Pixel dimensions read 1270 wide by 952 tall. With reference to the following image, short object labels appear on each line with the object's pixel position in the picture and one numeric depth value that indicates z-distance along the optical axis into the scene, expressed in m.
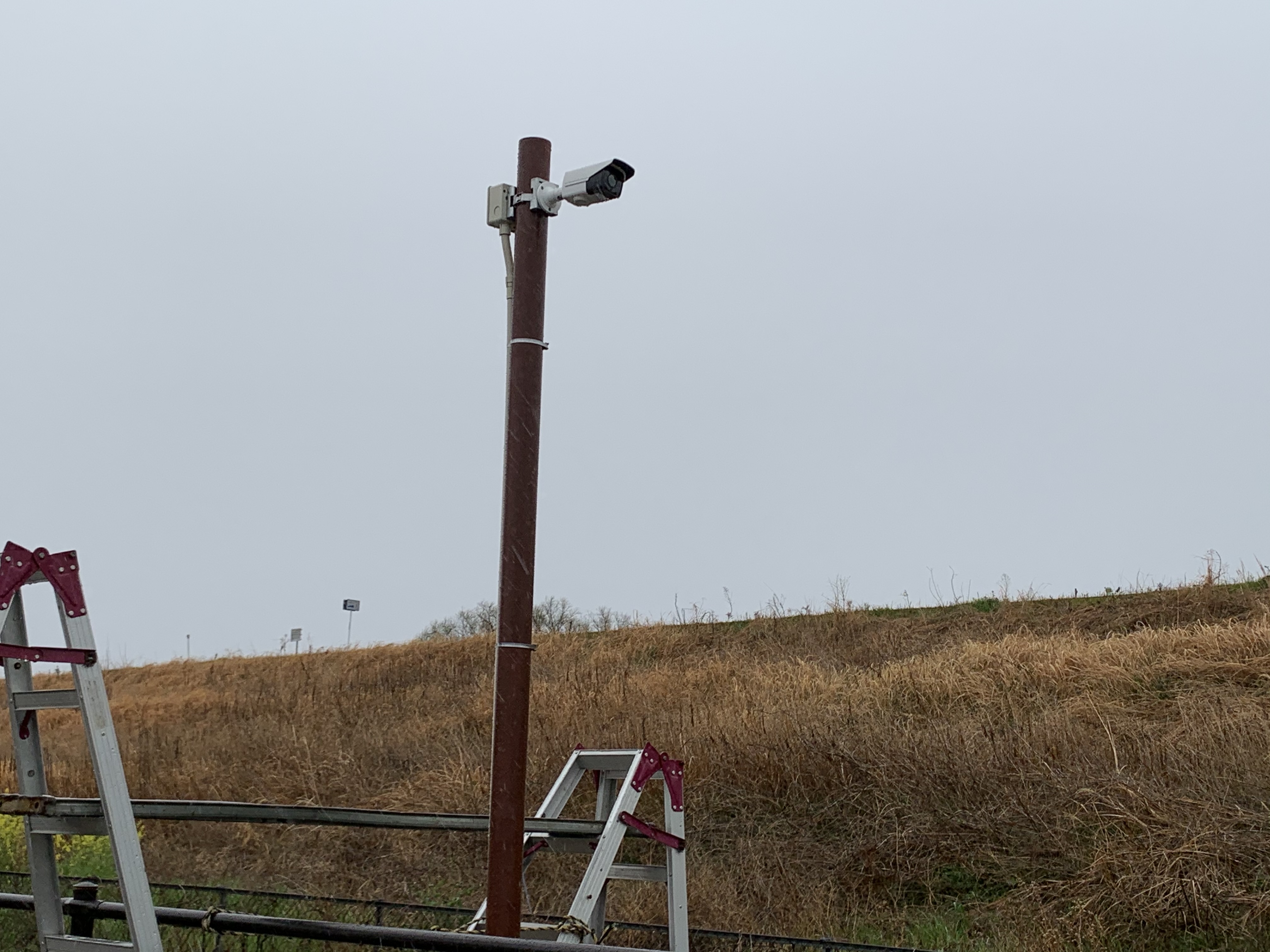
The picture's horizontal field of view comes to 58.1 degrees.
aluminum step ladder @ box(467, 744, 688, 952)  5.23
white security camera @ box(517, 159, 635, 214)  5.45
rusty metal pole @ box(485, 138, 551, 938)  5.23
